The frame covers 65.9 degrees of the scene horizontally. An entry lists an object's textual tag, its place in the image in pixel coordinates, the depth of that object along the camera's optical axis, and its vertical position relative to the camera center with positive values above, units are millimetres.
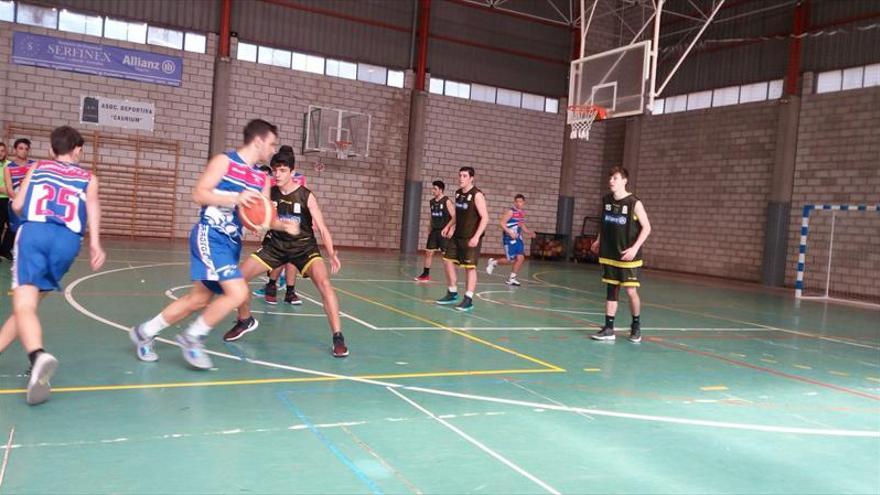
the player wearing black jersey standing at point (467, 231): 9453 -74
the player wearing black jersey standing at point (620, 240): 7801 -22
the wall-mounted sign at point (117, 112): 19603 +2511
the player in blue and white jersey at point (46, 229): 4285 -228
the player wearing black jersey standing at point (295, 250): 6062 -357
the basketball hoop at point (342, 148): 22578 +2269
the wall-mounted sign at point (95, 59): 18844 +3961
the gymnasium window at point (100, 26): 18859 +4938
